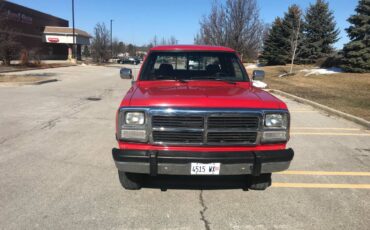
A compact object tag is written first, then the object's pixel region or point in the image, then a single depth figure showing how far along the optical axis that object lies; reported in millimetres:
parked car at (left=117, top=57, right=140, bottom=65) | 68312
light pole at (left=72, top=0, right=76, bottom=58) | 48231
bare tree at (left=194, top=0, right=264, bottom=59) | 29125
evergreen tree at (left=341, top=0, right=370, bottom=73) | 27766
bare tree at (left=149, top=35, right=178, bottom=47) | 80838
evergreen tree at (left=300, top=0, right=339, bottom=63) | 40938
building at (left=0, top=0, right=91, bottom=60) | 48744
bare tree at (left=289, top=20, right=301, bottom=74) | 30819
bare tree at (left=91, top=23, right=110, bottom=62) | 58219
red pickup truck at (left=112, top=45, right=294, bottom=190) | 3867
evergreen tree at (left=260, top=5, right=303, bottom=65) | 43094
